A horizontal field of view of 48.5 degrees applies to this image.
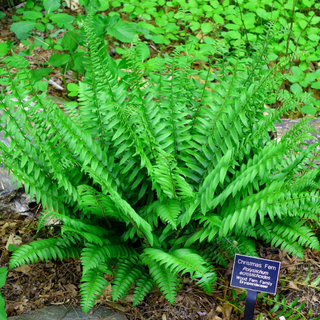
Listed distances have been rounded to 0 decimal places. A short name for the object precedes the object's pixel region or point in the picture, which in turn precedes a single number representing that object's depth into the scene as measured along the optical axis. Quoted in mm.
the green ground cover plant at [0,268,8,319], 1917
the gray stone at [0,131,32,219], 2980
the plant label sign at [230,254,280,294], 2207
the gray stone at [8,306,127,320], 2314
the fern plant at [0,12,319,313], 2145
